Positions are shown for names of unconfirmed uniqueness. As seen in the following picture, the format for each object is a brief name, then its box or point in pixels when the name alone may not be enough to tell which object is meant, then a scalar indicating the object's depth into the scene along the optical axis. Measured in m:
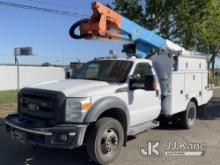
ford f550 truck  3.20
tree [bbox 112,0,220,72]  9.97
